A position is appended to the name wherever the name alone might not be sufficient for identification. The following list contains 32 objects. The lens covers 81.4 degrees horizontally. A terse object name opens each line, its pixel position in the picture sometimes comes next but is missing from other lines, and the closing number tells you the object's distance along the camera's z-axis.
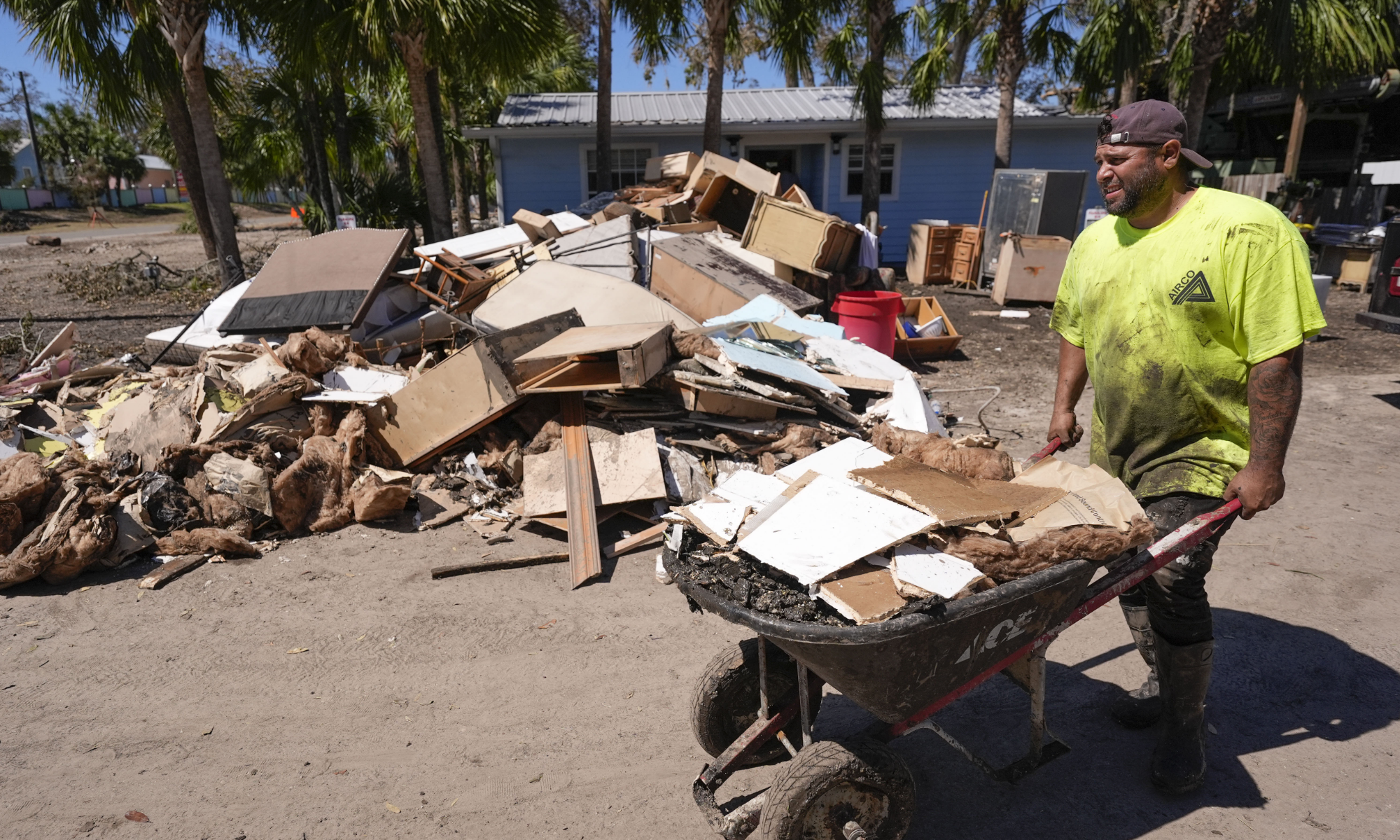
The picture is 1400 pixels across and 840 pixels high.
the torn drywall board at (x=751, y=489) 2.47
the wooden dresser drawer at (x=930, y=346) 9.14
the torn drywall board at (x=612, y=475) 4.89
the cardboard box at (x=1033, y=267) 12.39
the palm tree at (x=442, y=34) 9.96
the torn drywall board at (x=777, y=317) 7.23
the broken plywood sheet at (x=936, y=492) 2.17
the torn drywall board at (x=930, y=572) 2.02
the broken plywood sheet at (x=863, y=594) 1.99
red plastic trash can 7.81
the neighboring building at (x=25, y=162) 64.56
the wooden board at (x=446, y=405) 5.32
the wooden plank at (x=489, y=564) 4.48
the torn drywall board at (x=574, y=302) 6.97
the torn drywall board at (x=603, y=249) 8.61
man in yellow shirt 2.34
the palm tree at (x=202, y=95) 10.43
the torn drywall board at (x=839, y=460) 2.62
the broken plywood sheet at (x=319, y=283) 7.01
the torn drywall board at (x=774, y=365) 5.52
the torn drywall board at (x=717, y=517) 2.32
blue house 16.72
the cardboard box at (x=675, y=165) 12.57
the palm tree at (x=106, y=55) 10.55
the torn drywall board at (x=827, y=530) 2.09
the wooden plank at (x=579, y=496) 4.48
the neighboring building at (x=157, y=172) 74.38
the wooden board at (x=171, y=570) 4.43
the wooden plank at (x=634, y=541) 4.71
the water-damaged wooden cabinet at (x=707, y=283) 8.11
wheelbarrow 2.05
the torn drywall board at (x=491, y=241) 9.05
